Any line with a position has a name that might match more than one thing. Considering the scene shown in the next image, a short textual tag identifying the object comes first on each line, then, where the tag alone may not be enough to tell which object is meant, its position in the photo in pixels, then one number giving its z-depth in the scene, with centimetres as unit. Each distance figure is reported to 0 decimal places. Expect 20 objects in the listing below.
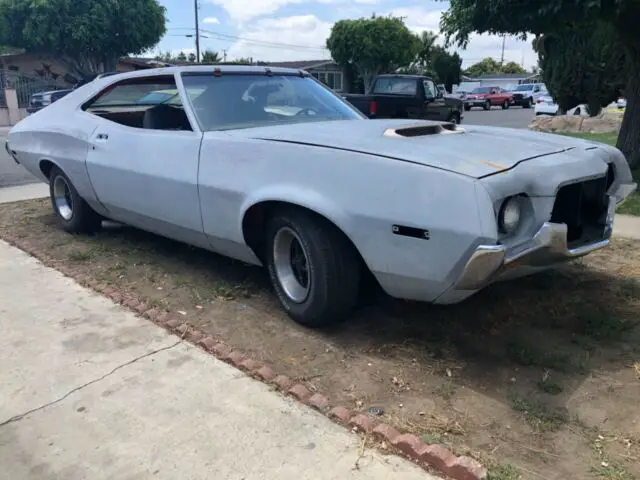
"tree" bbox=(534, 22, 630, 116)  1556
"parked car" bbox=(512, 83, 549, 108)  4334
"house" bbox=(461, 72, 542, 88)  6785
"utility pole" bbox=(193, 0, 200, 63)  4866
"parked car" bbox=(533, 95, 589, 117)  2405
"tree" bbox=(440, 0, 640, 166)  656
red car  4203
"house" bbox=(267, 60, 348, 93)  5359
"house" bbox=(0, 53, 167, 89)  3772
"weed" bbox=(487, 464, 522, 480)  227
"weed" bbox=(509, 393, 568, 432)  261
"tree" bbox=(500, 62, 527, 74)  8835
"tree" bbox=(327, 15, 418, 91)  4506
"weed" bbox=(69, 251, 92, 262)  499
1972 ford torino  279
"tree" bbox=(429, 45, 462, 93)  5491
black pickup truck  1511
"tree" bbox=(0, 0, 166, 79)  3438
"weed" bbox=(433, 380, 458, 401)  285
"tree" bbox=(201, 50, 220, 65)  5856
